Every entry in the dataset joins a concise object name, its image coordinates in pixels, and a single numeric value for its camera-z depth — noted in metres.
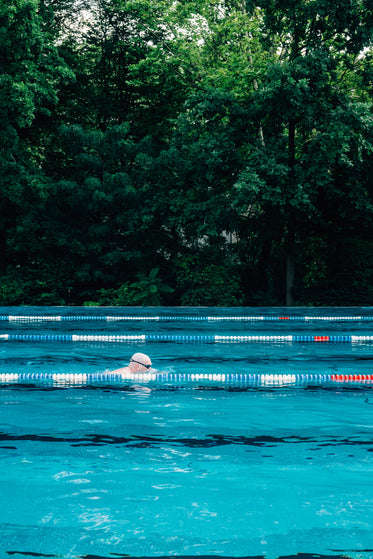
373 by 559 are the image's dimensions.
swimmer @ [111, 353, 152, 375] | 8.53
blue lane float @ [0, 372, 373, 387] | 8.43
